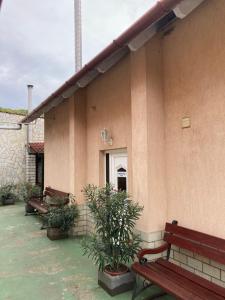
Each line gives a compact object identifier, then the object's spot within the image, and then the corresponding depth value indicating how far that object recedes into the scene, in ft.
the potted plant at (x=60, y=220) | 23.36
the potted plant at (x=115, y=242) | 13.66
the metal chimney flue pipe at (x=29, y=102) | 49.57
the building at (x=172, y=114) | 12.32
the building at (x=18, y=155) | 47.70
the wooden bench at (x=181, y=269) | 10.29
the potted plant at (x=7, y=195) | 44.57
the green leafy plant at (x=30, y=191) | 36.45
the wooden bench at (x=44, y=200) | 26.60
